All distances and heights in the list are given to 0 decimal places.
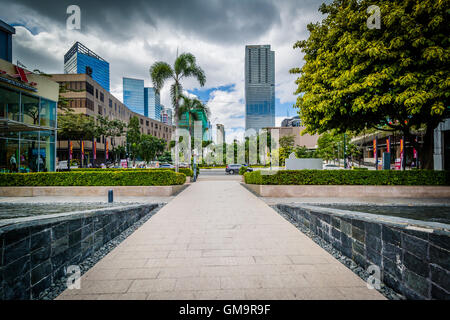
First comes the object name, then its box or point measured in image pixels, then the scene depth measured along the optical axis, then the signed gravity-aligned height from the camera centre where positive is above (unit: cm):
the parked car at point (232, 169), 3047 -150
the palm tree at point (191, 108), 1744 +452
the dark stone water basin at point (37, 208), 651 -174
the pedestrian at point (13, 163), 1698 -26
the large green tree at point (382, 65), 805 +397
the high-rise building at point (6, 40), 2123 +1255
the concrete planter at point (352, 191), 986 -160
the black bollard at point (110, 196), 846 -151
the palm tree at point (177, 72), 1576 +675
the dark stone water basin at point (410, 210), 586 -173
